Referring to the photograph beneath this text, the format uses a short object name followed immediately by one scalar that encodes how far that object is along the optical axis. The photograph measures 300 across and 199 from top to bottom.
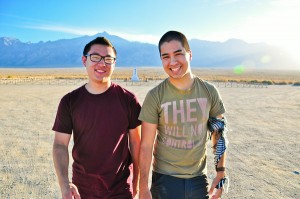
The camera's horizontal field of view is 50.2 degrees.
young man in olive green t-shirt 2.44
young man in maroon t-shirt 2.37
